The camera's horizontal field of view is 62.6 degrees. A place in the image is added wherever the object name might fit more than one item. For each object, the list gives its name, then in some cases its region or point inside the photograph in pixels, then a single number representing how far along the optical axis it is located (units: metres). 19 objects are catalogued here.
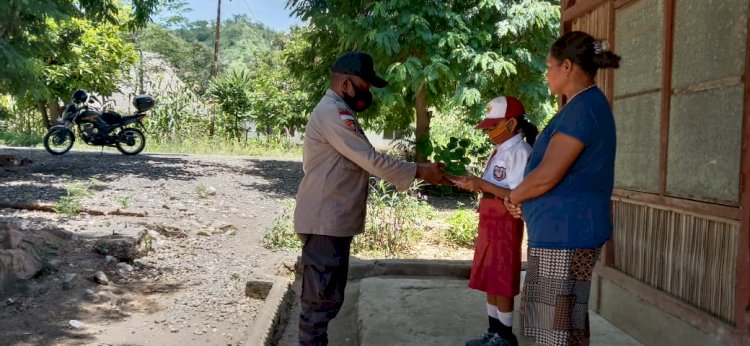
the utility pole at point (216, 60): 21.34
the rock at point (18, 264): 4.54
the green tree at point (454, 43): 9.34
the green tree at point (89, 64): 18.66
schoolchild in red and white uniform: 2.93
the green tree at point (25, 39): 6.73
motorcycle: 12.95
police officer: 2.87
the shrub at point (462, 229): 6.89
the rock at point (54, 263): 5.08
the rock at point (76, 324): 4.23
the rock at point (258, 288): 5.07
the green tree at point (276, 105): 21.80
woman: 2.13
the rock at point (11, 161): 11.02
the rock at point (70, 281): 4.85
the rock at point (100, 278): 5.10
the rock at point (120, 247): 5.68
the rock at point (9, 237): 4.93
